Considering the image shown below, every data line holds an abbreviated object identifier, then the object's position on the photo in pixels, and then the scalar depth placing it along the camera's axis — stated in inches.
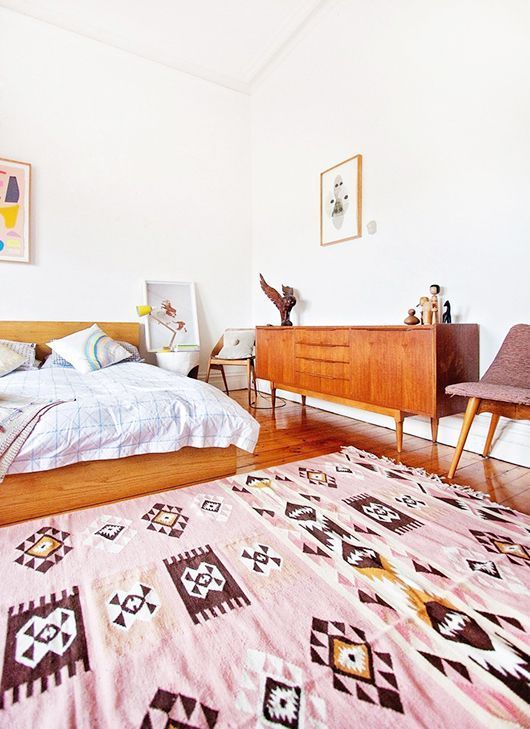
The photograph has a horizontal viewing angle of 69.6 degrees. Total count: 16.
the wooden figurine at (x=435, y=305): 94.5
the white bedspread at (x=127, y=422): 60.9
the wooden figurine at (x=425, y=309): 96.1
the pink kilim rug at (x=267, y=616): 30.8
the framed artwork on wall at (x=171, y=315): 160.9
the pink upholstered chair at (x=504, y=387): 70.7
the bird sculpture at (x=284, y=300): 147.0
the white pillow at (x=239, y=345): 154.6
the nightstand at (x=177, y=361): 147.0
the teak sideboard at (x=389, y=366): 87.4
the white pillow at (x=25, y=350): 123.3
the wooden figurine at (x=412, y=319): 97.1
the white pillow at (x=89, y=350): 122.4
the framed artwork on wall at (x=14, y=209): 133.9
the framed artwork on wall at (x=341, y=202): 125.0
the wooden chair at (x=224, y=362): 153.0
